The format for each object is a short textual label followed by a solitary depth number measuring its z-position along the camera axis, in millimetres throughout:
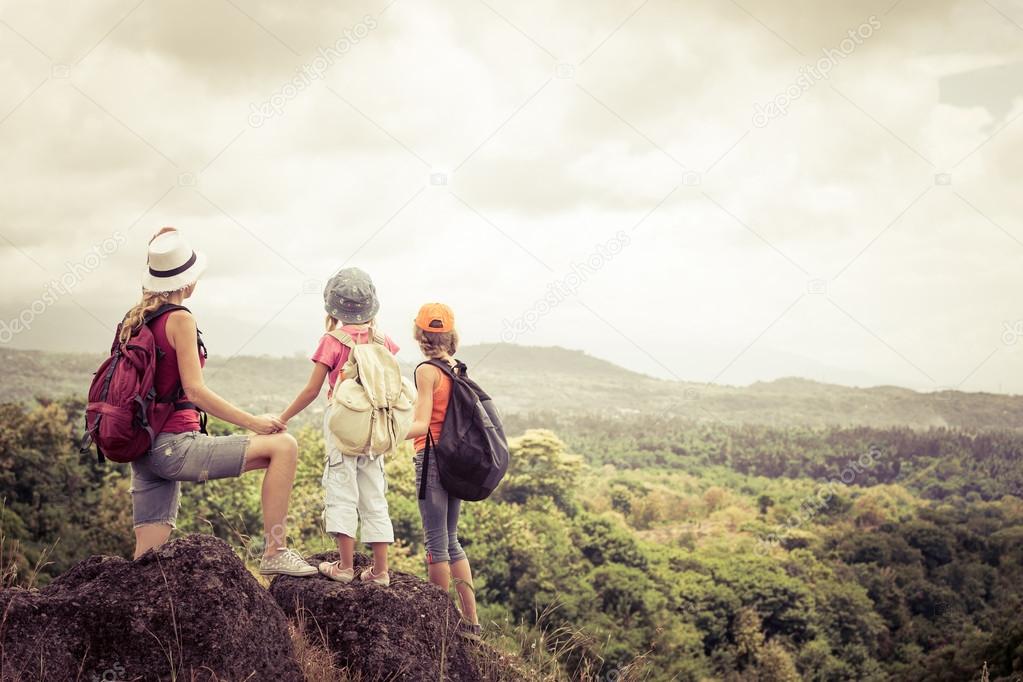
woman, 4715
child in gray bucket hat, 5297
